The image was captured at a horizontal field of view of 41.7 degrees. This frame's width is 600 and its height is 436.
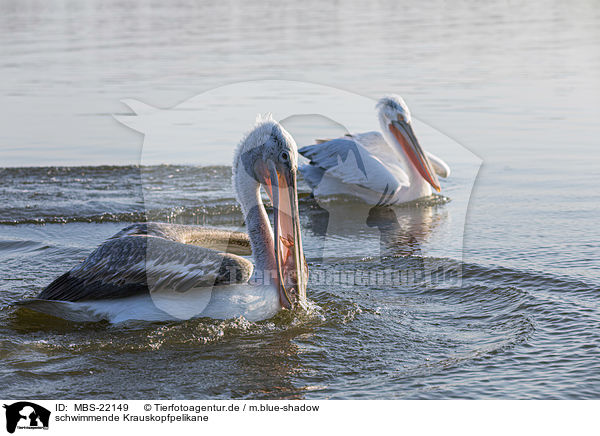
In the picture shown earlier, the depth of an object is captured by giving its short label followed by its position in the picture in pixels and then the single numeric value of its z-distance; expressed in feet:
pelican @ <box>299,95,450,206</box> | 27.89
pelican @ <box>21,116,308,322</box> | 15.83
